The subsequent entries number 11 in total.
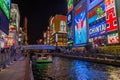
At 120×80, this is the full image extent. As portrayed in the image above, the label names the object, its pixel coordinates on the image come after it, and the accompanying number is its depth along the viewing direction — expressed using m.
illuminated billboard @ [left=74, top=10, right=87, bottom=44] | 49.25
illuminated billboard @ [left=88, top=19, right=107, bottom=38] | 36.02
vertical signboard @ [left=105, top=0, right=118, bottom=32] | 31.83
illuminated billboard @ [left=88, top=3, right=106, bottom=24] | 36.41
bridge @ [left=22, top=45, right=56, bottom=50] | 58.18
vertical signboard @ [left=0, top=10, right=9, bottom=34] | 24.37
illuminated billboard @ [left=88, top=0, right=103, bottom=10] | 39.30
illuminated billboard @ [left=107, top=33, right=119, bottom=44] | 31.05
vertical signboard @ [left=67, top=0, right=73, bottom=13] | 62.26
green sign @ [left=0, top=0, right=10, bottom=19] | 22.79
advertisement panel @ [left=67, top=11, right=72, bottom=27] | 62.58
